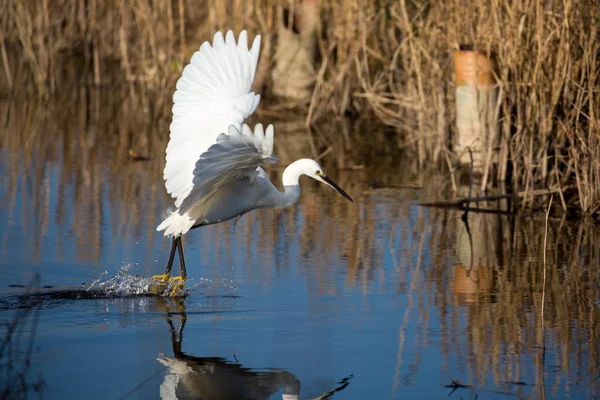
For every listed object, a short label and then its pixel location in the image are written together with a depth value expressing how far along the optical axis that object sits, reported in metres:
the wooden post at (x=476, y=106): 17.86
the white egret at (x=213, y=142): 12.34
